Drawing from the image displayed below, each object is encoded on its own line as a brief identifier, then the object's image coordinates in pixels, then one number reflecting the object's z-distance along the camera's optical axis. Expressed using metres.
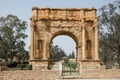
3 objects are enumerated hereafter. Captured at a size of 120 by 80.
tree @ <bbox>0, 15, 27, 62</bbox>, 30.95
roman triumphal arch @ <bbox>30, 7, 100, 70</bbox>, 19.99
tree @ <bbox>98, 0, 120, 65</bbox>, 26.63
